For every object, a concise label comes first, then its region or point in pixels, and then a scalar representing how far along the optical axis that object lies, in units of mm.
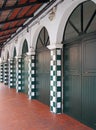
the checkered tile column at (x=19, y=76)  10506
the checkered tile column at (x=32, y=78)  7922
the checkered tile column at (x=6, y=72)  14883
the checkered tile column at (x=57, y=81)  5529
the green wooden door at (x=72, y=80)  4809
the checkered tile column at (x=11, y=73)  12843
